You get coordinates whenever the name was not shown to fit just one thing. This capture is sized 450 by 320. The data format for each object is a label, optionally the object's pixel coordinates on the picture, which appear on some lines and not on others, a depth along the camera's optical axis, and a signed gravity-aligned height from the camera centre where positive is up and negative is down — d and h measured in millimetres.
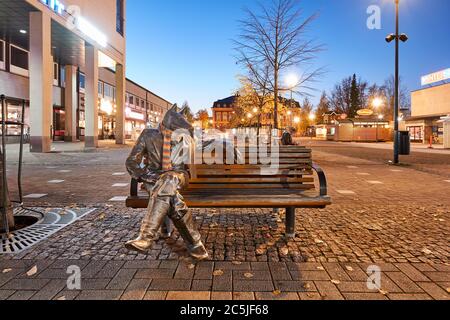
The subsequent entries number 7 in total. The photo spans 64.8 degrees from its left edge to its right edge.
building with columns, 18812 +6723
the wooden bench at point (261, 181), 4078 -445
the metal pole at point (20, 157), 4794 -174
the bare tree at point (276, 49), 14312 +3936
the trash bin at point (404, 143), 14898 +128
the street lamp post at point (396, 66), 14633 +3397
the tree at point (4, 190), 4316 -562
